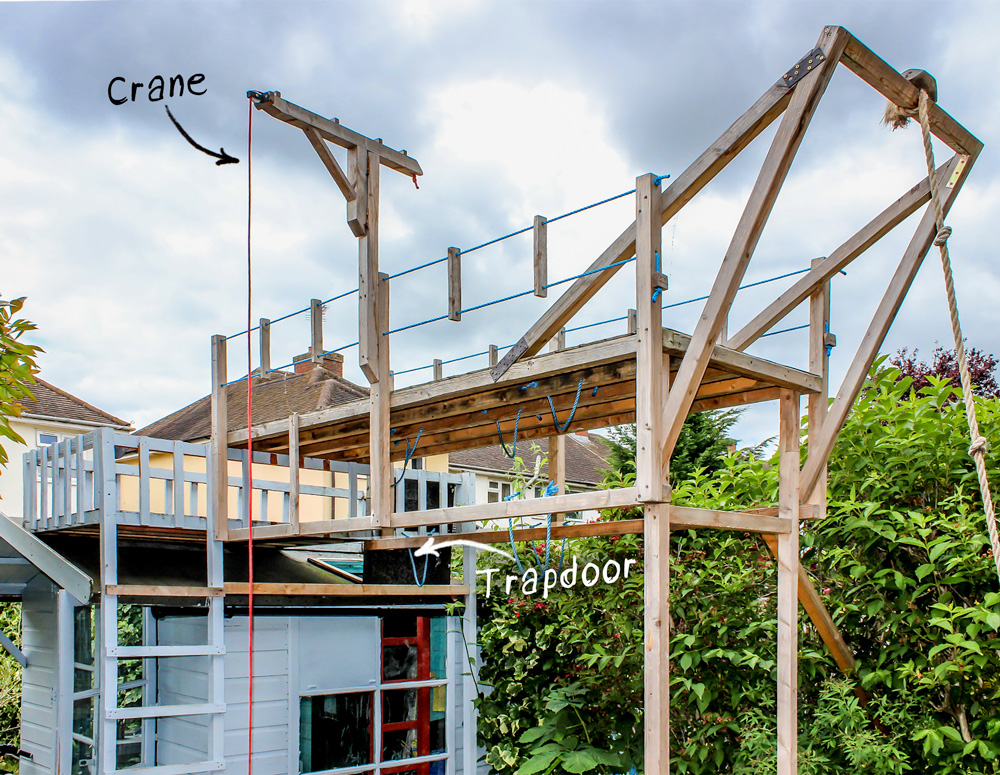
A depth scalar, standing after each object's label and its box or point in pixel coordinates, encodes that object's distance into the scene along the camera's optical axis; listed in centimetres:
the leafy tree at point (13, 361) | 502
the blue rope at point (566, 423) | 482
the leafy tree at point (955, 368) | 1345
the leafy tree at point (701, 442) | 1410
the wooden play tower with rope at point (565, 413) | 425
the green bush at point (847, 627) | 512
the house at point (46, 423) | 1892
